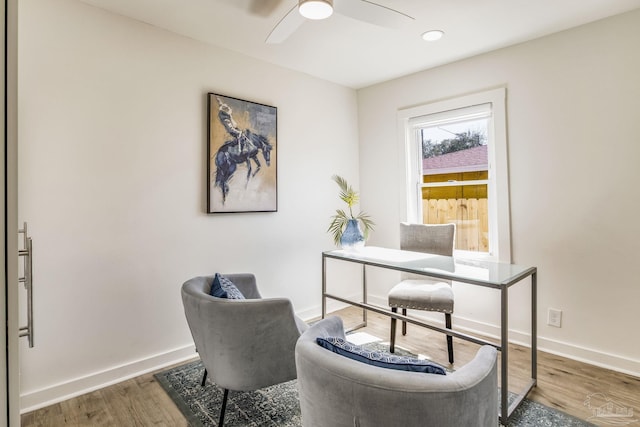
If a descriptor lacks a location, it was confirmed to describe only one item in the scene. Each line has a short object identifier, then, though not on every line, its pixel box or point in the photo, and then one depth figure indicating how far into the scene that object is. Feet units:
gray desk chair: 8.27
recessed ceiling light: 8.57
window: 9.89
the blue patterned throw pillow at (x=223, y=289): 6.08
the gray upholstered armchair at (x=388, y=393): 3.06
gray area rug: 6.25
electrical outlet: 8.92
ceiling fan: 5.74
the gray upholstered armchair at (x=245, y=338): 5.49
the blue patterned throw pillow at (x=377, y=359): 3.43
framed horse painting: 9.18
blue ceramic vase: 9.75
